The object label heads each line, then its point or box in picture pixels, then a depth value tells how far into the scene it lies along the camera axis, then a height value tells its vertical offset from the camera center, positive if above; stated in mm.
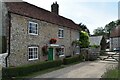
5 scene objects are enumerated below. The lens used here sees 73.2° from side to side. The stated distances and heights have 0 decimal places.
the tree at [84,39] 15616 +395
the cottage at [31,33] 7782 +970
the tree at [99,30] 59096 +8244
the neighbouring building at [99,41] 23579 +30
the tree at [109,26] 56074 +10894
